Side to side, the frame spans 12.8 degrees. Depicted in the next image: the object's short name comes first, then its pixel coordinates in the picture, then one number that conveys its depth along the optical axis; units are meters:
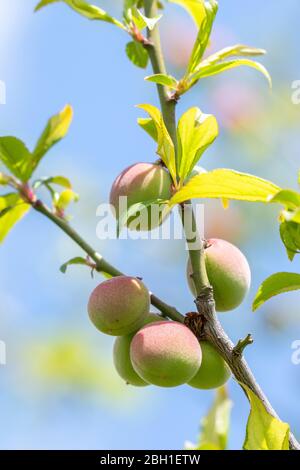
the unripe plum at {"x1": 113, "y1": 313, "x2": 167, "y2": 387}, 0.51
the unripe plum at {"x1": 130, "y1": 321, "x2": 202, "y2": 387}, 0.48
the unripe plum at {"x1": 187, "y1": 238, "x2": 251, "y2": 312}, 0.51
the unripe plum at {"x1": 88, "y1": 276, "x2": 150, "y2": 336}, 0.50
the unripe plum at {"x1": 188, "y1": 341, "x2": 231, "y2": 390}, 0.50
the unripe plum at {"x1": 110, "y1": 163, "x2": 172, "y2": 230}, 0.50
